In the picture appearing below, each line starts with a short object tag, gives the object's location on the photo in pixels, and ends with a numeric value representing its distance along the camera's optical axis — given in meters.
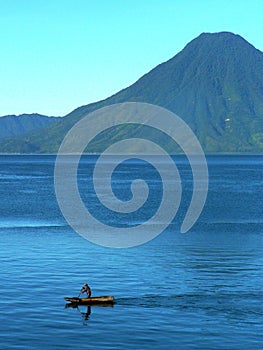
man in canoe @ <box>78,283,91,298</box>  61.00
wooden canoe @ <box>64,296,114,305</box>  60.44
